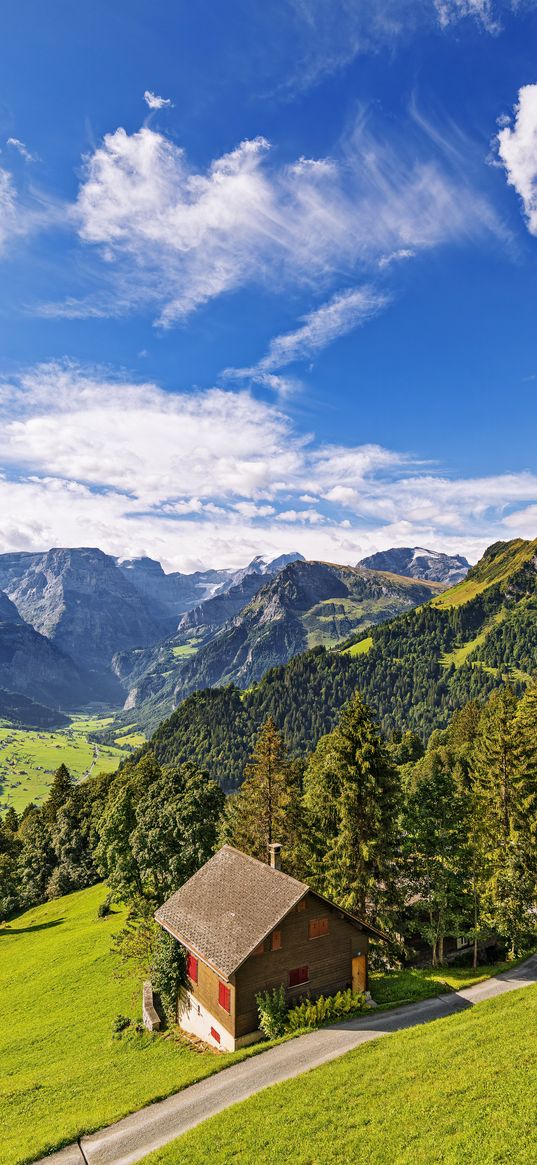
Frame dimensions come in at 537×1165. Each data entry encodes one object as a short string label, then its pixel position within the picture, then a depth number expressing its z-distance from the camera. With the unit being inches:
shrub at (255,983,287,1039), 1245.1
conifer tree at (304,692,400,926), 1520.7
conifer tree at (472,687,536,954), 1574.8
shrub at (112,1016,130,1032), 1465.3
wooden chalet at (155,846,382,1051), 1263.5
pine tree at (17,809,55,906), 3339.1
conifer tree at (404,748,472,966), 1550.2
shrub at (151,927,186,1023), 1481.3
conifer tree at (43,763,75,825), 3828.0
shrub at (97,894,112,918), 2593.5
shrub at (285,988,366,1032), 1263.5
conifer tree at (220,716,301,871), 1920.5
